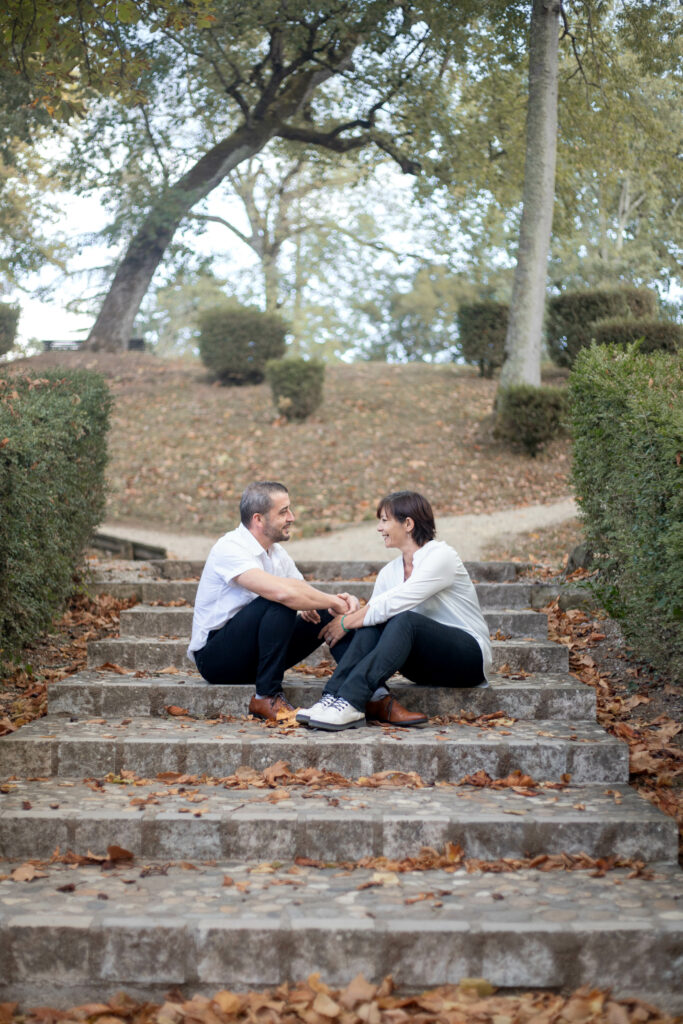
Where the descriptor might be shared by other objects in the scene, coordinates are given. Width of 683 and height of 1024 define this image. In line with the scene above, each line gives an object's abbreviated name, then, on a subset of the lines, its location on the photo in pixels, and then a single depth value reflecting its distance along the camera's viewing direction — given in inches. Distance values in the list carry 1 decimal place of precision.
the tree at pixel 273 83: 554.9
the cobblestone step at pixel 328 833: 147.7
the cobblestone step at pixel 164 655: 224.5
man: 190.7
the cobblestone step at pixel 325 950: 122.8
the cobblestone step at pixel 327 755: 171.6
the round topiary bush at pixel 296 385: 601.7
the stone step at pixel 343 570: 303.4
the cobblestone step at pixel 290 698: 197.2
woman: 181.3
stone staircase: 123.3
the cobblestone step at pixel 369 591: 268.2
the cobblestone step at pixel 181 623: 247.9
